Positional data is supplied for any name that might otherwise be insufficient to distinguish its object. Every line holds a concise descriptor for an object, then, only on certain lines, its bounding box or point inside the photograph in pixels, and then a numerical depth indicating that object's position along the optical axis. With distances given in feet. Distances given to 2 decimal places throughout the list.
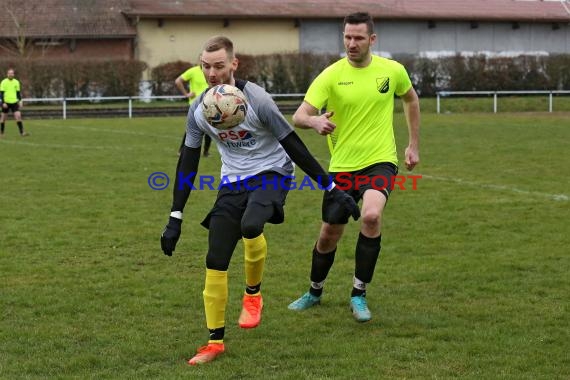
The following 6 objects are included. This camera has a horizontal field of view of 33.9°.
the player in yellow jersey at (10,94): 82.89
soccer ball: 18.02
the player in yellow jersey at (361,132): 21.07
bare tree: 151.33
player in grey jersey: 18.24
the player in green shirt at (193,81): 63.67
